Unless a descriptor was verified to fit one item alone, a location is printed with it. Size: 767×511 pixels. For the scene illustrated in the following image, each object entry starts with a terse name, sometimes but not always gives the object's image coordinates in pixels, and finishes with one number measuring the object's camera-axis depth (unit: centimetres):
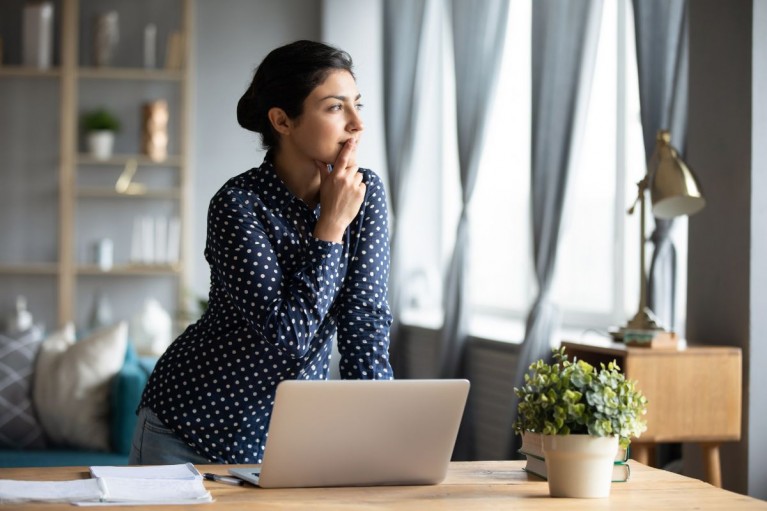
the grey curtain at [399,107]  569
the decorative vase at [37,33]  611
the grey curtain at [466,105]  475
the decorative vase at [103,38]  620
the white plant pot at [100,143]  621
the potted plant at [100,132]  621
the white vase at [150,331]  604
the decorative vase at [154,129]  628
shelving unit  619
